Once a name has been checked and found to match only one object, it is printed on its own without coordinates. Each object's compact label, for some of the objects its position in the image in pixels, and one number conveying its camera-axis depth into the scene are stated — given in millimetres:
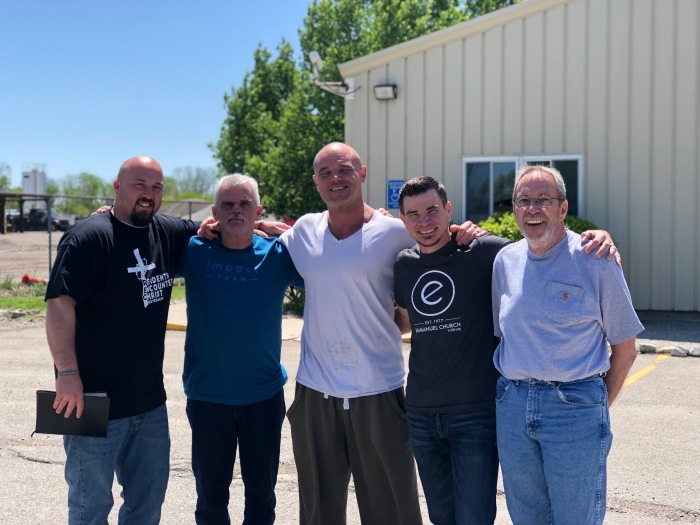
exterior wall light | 13398
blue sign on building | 13227
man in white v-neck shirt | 3734
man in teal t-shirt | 3871
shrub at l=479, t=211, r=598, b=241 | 11570
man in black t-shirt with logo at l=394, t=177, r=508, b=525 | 3361
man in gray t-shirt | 2979
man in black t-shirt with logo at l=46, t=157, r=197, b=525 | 3424
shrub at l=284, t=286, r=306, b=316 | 13868
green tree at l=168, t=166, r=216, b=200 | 136625
